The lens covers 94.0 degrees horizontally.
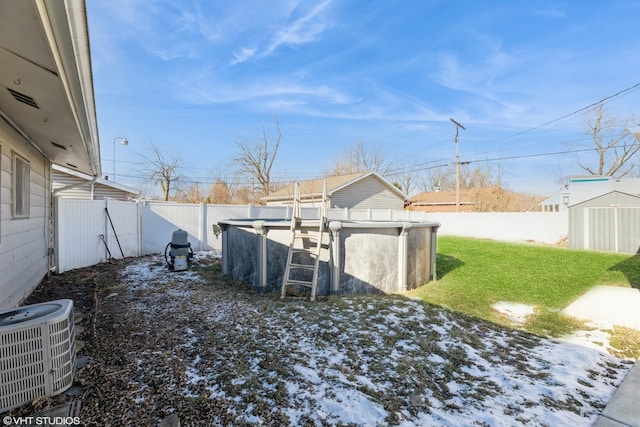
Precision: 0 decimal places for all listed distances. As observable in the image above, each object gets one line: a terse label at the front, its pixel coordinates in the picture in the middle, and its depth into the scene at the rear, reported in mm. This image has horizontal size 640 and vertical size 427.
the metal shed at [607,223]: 10609
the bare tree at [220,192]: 26725
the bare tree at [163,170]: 25062
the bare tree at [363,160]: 28297
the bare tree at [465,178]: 28528
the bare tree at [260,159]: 25766
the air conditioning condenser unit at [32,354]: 1983
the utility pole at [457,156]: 19191
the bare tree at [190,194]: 26922
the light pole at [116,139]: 16581
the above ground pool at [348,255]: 5109
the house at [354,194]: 17422
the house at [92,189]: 12109
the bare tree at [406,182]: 30439
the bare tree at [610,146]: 19156
